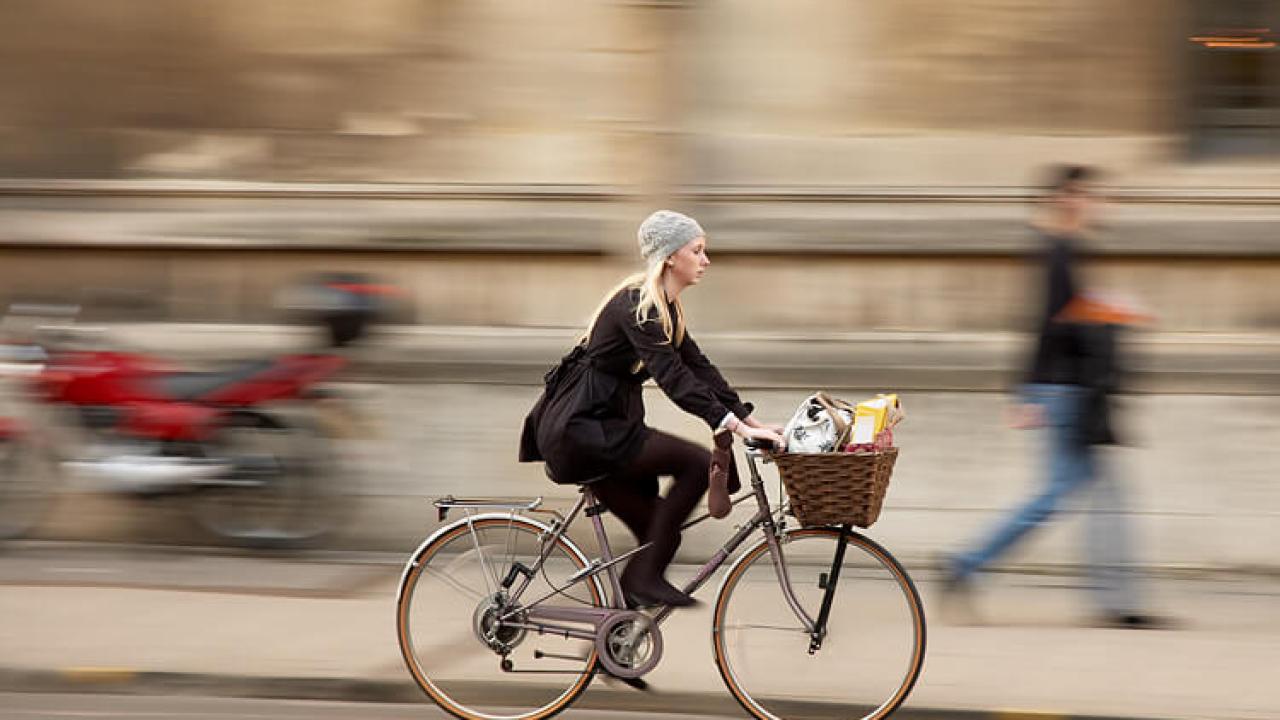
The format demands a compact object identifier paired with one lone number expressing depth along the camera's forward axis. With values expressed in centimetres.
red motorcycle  1479
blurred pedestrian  1223
